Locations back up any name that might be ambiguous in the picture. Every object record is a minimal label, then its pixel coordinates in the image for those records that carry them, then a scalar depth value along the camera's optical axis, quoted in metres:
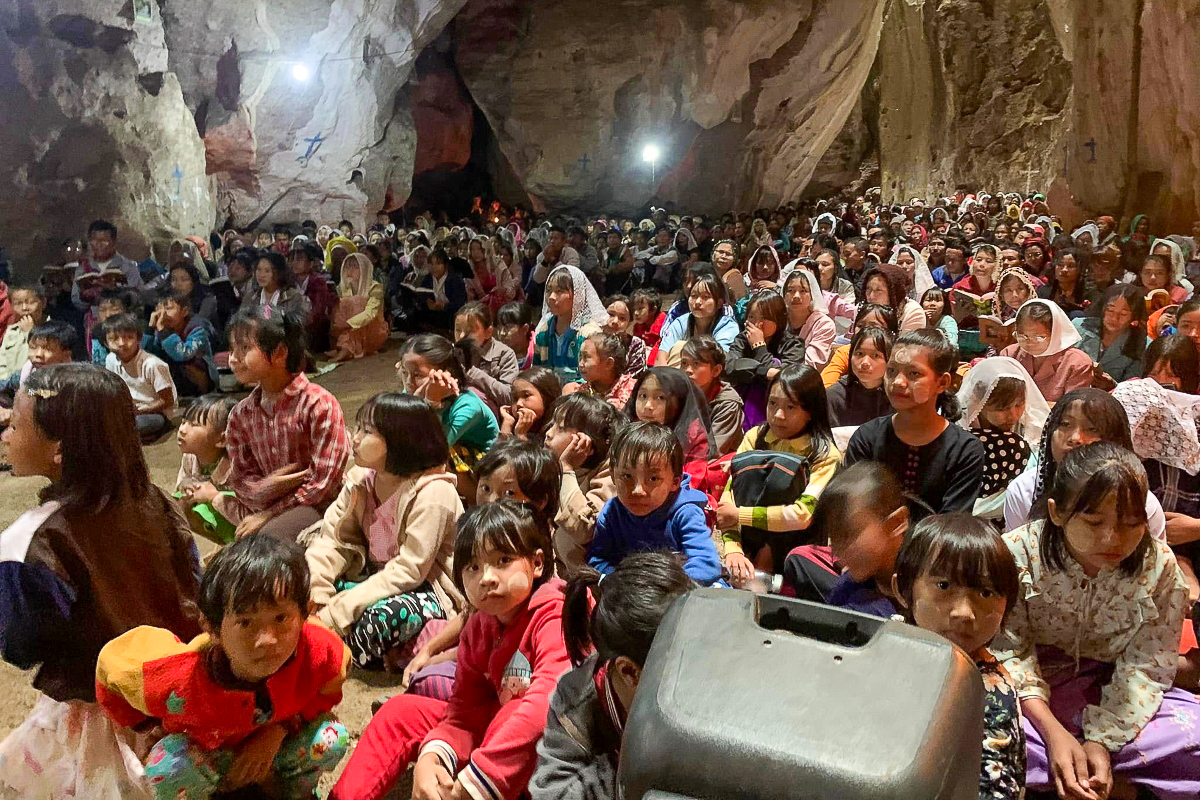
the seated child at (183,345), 5.75
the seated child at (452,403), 3.38
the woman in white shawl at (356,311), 7.49
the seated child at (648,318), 5.52
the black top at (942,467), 2.51
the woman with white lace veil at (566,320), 4.83
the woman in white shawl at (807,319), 4.50
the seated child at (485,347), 4.48
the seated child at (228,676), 1.61
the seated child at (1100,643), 1.76
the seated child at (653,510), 2.35
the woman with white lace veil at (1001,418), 2.98
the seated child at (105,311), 5.48
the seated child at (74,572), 1.71
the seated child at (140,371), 4.83
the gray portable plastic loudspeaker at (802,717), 0.79
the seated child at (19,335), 5.36
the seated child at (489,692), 1.72
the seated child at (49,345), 4.35
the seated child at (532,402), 3.45
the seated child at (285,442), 3.01
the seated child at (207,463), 3.20
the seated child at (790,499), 2.68
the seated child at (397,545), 2.58
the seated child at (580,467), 2.71
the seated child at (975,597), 1.52
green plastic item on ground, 3.25
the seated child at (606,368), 3.79
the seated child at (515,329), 5.16
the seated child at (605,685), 1.49
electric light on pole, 14.80
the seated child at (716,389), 3.63
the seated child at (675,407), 3.04
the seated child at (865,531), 2.05
